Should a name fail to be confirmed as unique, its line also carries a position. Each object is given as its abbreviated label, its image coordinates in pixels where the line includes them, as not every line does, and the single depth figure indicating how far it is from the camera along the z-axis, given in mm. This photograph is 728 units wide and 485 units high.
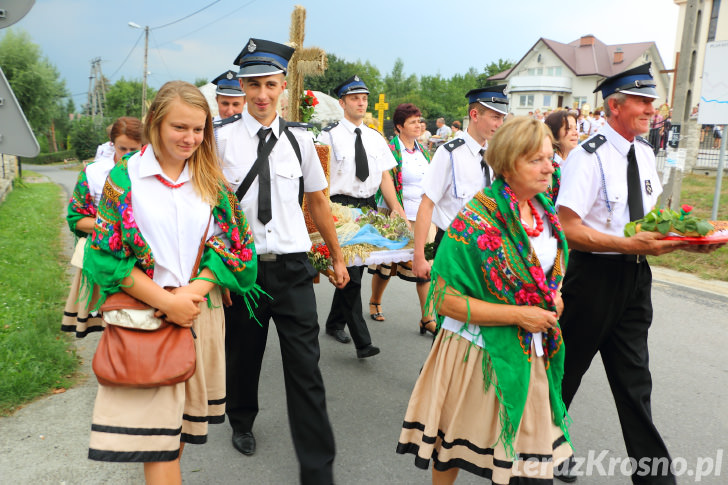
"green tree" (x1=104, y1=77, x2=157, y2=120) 66750
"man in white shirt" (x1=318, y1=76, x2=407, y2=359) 5695
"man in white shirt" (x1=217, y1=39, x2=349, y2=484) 3213
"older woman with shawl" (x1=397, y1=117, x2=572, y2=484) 2457
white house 64250
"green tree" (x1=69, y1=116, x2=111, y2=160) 41344
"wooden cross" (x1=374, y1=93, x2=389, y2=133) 17706
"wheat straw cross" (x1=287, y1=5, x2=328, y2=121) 5273
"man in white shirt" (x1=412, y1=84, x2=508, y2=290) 4184
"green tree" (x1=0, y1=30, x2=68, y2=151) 28484
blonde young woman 2412
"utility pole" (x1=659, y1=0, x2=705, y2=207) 10352
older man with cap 3150
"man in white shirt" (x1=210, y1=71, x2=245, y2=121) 5805
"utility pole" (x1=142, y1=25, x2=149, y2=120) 46188
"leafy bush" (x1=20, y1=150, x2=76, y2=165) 60156
